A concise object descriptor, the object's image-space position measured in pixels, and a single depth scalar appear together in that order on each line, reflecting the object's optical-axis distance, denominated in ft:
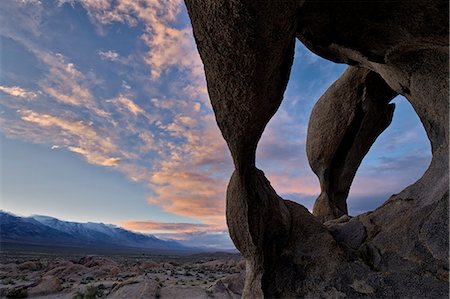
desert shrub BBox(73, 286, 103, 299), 46.85
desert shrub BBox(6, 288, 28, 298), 48.88
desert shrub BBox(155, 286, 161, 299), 47.03
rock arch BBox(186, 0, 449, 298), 14.58
